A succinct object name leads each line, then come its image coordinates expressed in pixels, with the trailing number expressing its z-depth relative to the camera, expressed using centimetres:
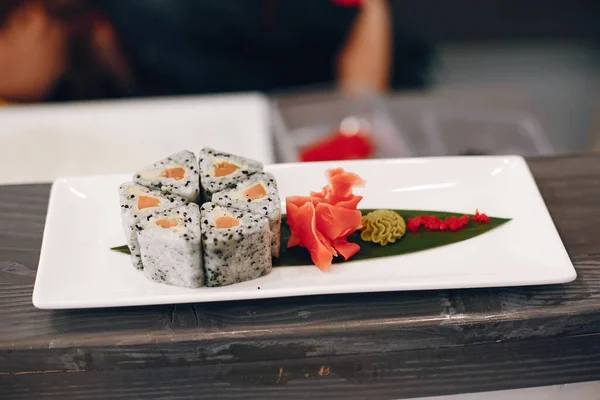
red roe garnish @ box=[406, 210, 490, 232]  54
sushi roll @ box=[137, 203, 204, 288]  48
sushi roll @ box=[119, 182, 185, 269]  49
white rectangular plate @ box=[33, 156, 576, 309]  48
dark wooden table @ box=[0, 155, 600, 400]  47
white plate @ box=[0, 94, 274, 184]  81
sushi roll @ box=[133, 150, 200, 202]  52
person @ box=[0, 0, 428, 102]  103
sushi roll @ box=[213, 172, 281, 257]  50
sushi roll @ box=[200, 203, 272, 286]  48
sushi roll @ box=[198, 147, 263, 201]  52
